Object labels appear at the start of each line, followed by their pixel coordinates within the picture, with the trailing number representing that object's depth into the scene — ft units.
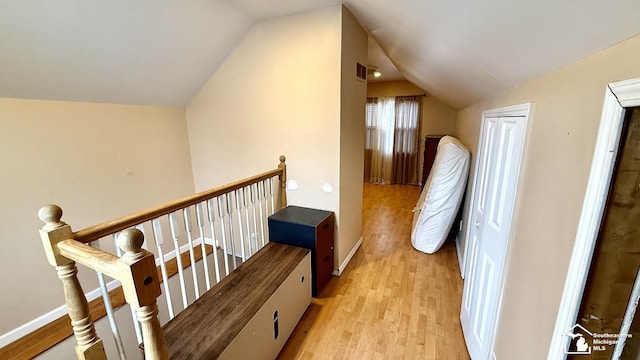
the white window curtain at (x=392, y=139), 19.39
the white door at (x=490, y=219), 4.26
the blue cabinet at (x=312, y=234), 7.23
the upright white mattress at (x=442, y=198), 9.18
